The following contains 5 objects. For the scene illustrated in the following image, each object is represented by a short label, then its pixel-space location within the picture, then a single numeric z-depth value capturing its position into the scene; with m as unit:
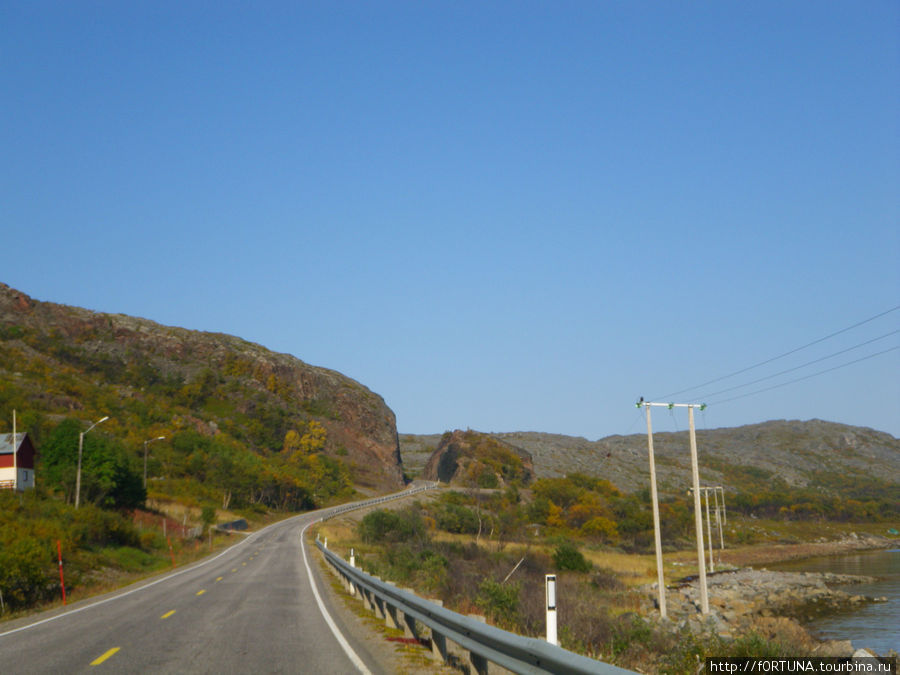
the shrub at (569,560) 50.81
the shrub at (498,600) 17.95
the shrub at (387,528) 51.19
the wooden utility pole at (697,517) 34.00
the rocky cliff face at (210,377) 137.25
